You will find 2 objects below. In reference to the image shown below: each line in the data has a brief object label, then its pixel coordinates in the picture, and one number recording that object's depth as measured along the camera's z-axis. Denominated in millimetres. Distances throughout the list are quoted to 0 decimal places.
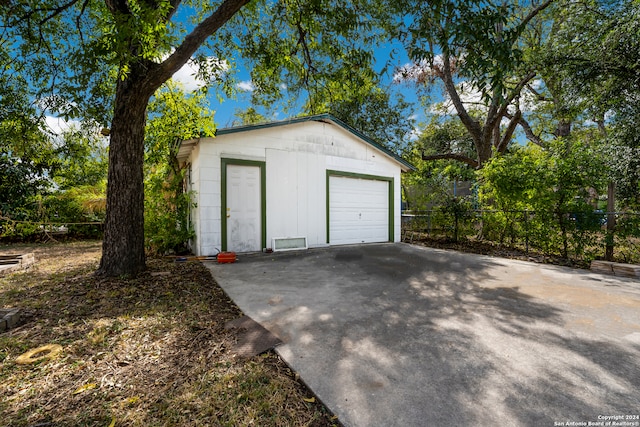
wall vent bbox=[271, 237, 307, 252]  6929
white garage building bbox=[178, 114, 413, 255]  6266
